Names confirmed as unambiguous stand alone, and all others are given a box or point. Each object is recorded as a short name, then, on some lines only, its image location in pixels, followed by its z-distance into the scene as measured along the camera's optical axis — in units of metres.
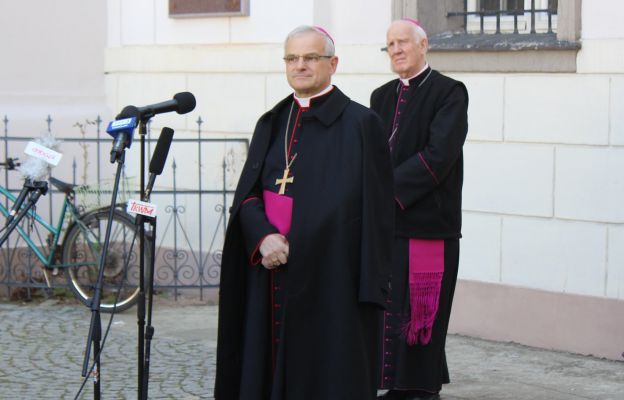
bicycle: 16.99
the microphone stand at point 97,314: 9.94
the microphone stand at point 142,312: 10.04
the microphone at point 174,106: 10.08
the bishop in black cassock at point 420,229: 11.82
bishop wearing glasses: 9.32
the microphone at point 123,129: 9.91
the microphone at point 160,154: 10.07
